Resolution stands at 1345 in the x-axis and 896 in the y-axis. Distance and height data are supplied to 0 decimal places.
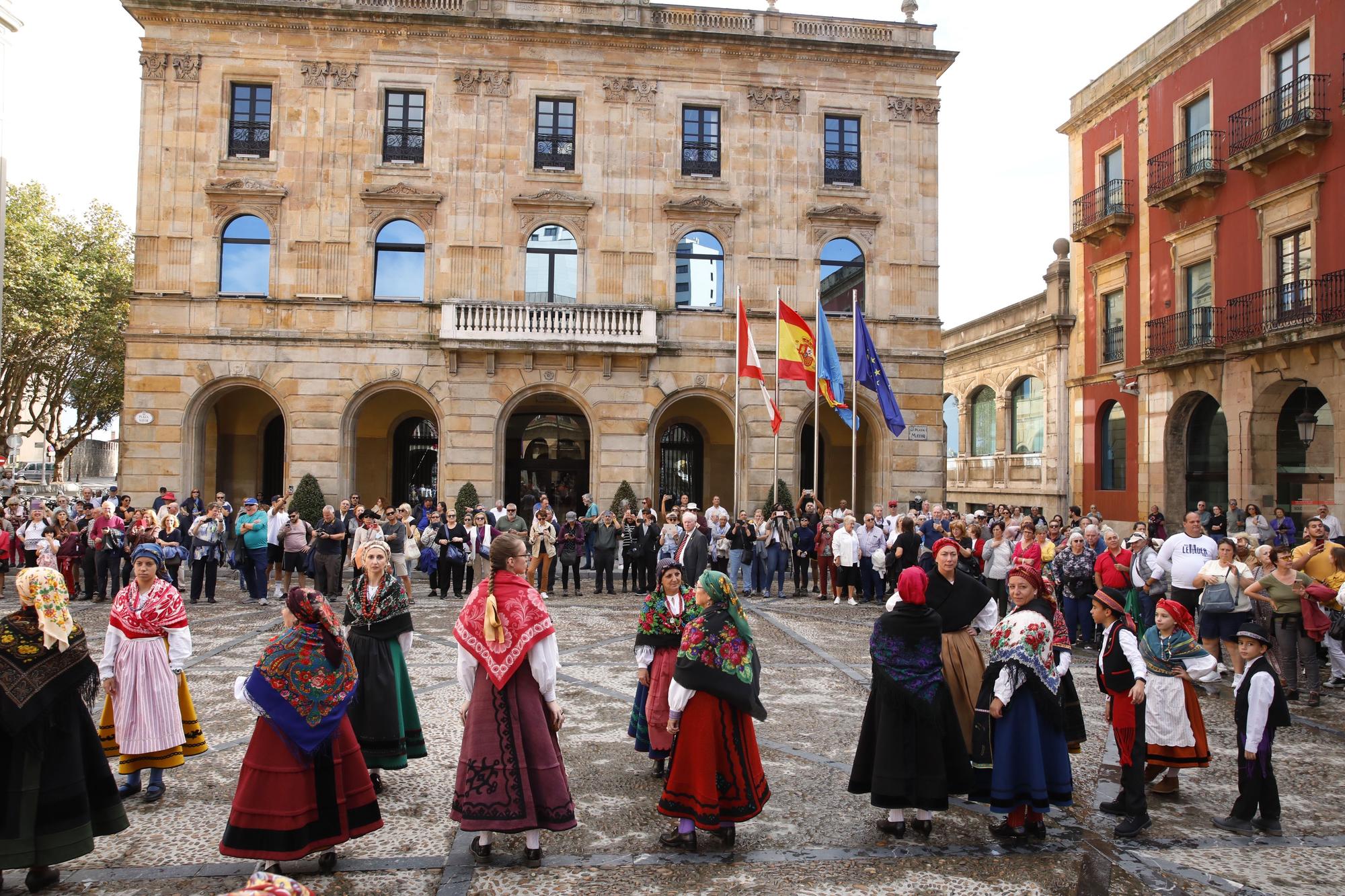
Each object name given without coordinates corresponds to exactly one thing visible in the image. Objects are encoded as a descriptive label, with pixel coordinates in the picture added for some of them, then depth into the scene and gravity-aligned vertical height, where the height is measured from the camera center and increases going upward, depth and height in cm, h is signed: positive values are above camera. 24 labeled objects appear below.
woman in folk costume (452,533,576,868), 530 -142
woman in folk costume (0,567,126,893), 487 -147
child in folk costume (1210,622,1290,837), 614 -173
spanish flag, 2098 +313
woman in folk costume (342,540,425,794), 651 -134
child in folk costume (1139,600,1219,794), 671 -156
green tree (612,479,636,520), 2347 -36
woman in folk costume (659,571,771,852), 556 -151
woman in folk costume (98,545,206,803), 638 -139
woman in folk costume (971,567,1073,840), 574 -153
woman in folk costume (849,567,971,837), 581 -147
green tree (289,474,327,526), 2238 -56
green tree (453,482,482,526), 2277 -48
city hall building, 2336 +685
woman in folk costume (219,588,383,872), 496 -155
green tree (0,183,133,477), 3194 +592
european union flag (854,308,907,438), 2128 +252
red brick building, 2031 +575
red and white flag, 2134 +296
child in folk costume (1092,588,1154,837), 605 -142
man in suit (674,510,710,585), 1336 -99
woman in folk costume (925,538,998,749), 646 -92
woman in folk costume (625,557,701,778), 682 -126
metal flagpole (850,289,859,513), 2075 +238
